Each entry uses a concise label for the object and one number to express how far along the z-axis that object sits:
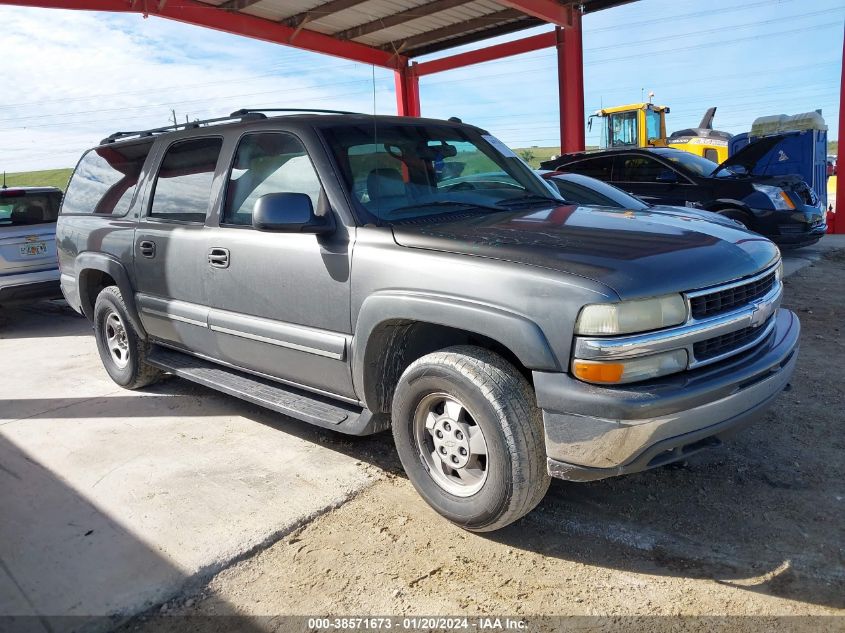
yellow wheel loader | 18.64
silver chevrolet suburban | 2.46
